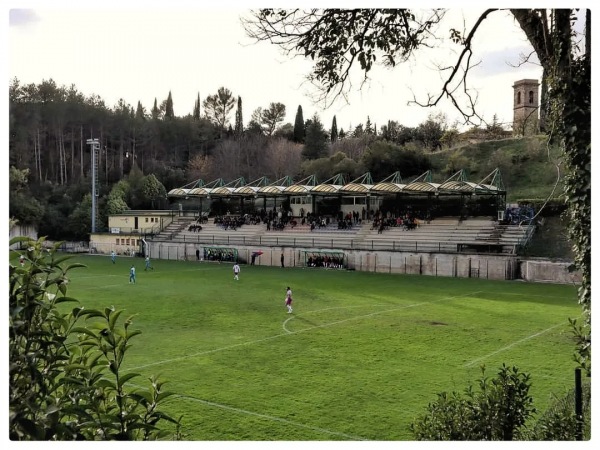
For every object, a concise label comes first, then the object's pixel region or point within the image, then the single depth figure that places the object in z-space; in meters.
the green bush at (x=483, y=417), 6.00
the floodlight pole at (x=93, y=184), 53.31
